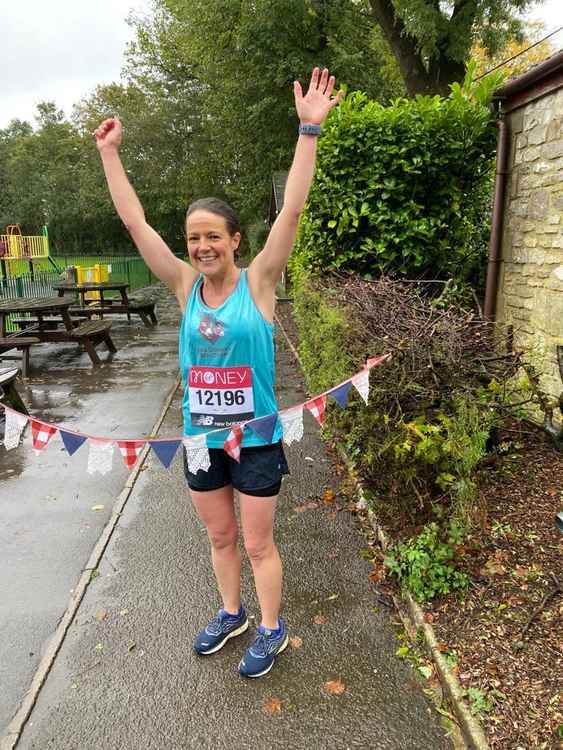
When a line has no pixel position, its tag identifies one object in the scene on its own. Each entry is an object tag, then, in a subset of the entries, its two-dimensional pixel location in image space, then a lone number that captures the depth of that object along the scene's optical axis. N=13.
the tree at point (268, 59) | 16.08
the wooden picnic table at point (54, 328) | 8.98
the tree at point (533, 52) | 25.25
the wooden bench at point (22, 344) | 8.00
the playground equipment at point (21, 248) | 21.76
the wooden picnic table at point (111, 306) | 12.74
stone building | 4.98
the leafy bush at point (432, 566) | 2.89
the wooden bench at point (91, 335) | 9.16
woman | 2.21
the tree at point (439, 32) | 11.91
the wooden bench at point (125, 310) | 12.66
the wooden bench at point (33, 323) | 10.23
